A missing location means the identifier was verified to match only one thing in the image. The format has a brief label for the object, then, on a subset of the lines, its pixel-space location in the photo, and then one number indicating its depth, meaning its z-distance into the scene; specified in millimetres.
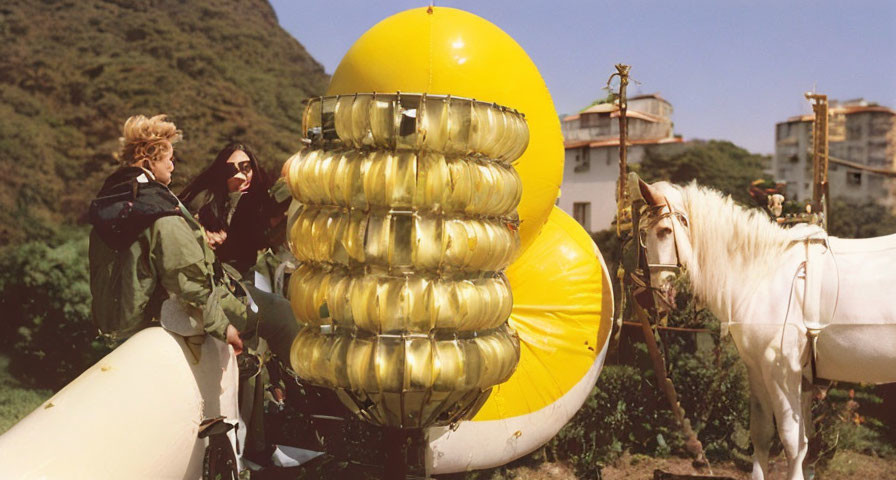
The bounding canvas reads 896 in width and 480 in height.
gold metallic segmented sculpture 2650
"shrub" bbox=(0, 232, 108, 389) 9398
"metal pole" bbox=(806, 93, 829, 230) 5830
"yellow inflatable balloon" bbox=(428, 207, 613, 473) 4070
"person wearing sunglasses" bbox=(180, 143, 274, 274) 4078
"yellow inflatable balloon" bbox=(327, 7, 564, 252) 3691
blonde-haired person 3076
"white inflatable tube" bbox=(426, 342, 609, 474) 3988
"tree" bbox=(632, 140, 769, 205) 23891
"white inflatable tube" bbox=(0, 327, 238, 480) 2604
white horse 4195
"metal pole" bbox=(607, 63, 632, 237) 4953
